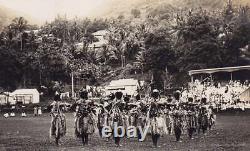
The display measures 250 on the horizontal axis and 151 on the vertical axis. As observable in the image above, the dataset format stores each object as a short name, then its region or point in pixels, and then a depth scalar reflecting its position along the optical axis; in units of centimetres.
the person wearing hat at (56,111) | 1198
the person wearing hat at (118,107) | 1164
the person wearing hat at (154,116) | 1122
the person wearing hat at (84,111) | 1170
